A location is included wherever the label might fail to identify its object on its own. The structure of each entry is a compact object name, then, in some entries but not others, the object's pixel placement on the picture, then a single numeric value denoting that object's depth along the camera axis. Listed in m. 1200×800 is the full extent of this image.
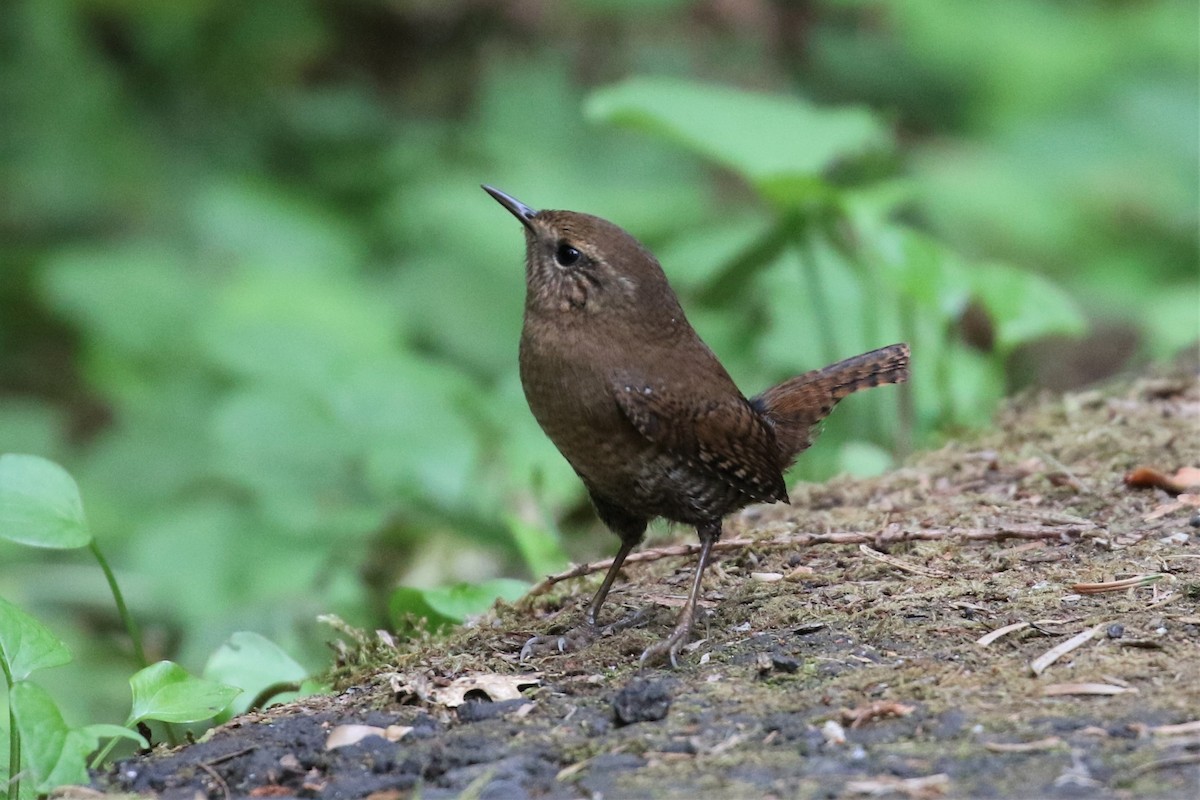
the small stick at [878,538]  6.91
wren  6.37
